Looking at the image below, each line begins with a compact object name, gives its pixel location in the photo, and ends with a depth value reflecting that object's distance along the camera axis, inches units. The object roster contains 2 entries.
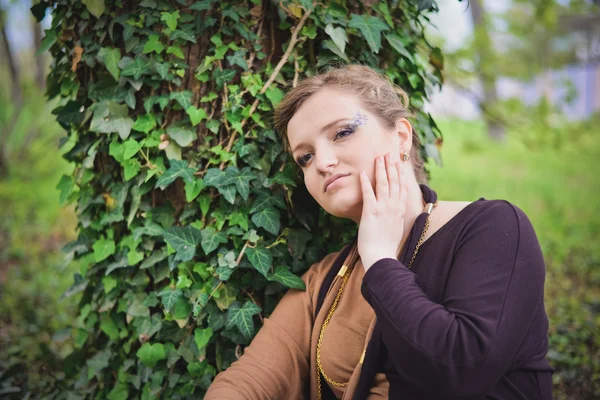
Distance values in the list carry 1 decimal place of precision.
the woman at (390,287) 53.4
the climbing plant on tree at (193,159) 81.7
